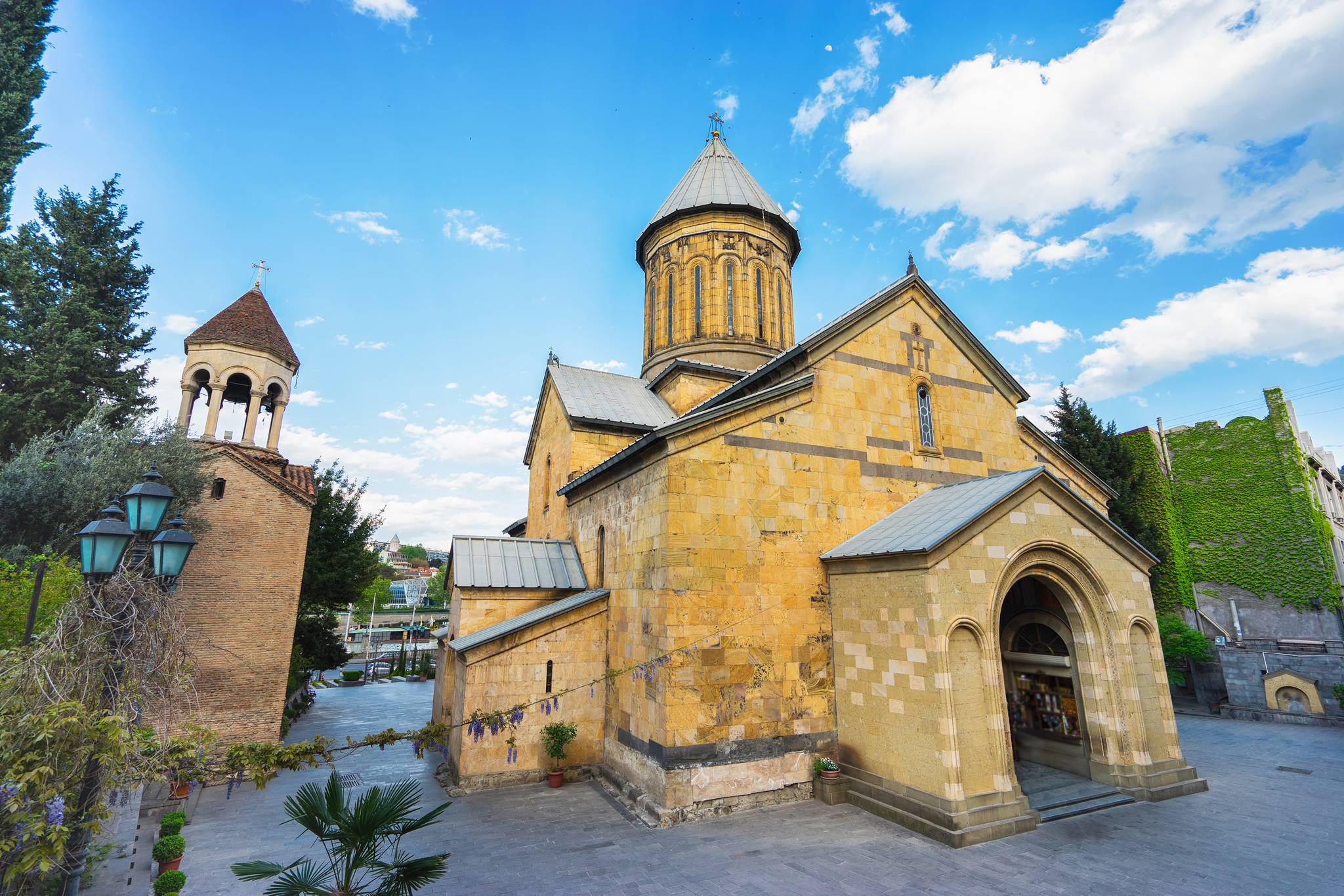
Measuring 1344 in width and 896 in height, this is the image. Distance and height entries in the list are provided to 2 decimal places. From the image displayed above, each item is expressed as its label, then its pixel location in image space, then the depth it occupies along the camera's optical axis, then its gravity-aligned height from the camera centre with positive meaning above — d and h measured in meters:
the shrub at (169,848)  6.02 -2.33
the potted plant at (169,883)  5.36 -2.39
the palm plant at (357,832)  3.74 -1.38
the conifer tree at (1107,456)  19.56 +5.26
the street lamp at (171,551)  4.75 +0.49
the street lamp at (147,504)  4.52 +0.81
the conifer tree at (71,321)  11.91 +6.20
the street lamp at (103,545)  4.03 +0.45
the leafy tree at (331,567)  17.20 +1.35
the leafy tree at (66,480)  9.45 +2.11
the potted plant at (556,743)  9.01 -1.93
